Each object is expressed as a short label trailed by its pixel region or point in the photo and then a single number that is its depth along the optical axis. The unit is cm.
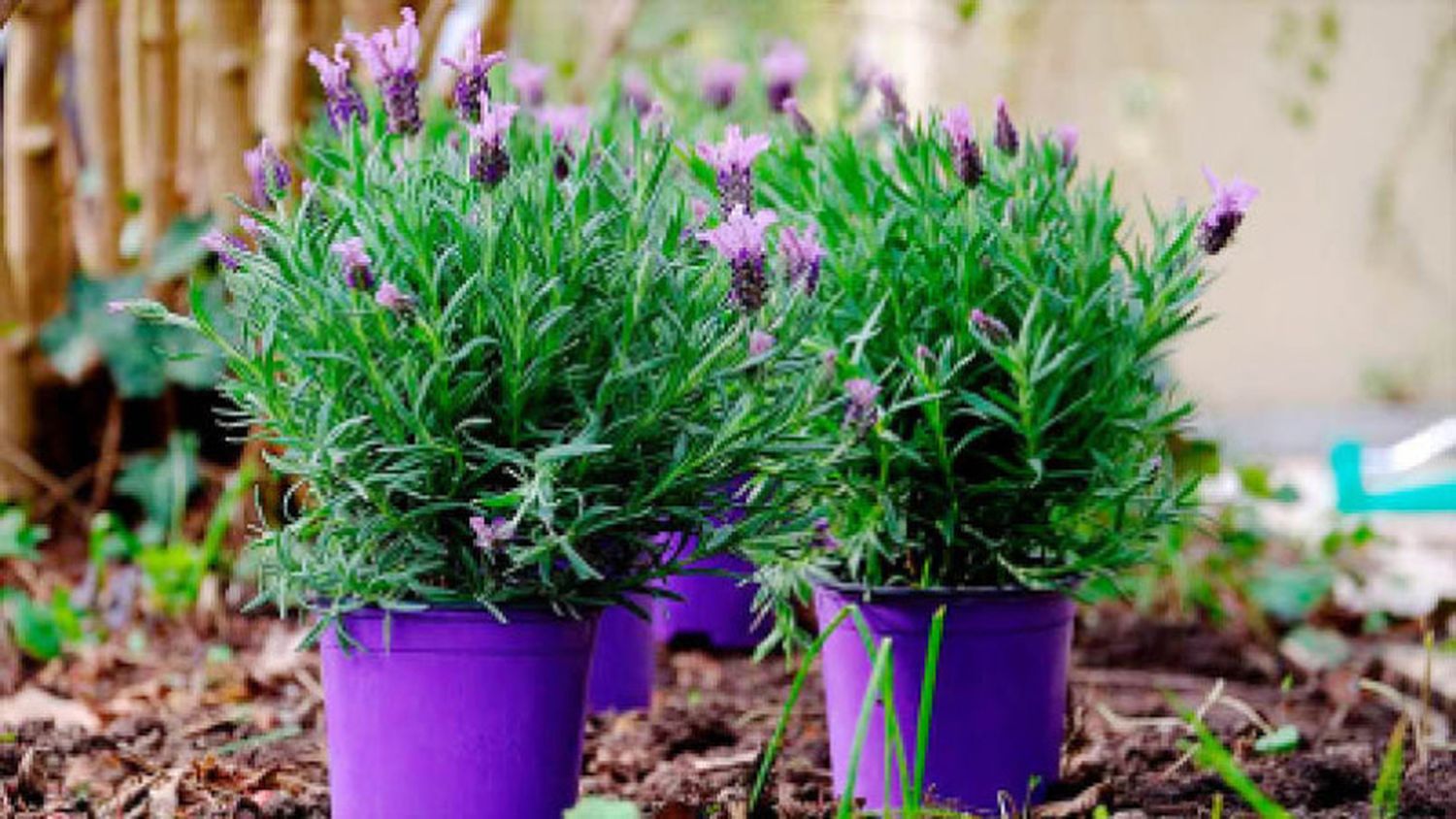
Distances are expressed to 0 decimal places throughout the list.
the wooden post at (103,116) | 692
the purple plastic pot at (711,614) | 499
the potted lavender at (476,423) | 270
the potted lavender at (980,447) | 319
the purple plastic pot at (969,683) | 322
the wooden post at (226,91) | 632
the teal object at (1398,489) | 678
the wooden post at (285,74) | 622
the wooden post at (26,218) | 638
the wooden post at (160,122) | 679
